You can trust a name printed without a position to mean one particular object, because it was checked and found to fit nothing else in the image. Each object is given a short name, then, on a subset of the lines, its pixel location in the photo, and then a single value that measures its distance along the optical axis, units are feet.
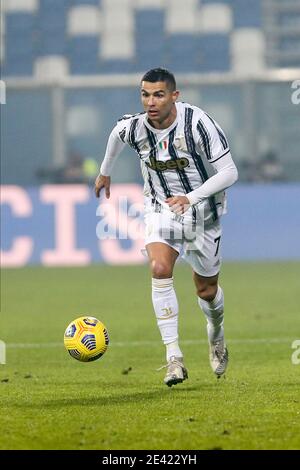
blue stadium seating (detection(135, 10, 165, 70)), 89.71
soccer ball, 25.75
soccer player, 26.21
